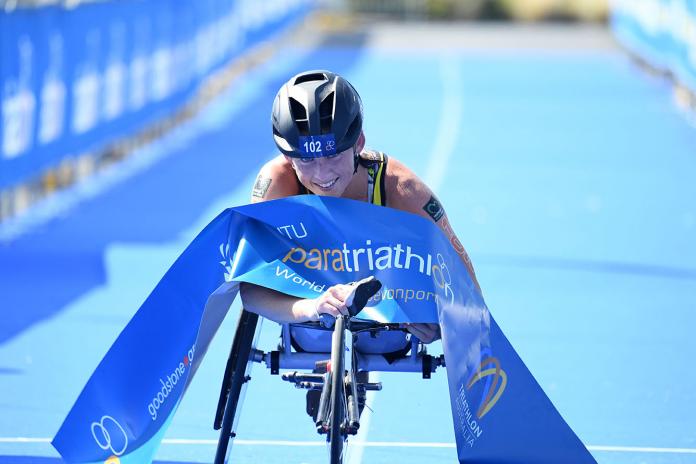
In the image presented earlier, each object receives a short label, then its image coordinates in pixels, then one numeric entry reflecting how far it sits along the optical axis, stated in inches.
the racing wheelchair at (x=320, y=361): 323.9
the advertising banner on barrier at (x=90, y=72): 829.8
